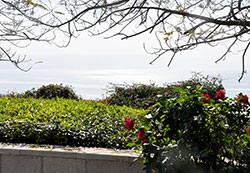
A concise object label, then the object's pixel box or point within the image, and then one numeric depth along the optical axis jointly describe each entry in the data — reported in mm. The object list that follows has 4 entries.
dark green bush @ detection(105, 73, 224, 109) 9016
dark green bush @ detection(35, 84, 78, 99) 10312
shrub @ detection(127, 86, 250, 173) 2943
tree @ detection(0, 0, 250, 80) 3383
